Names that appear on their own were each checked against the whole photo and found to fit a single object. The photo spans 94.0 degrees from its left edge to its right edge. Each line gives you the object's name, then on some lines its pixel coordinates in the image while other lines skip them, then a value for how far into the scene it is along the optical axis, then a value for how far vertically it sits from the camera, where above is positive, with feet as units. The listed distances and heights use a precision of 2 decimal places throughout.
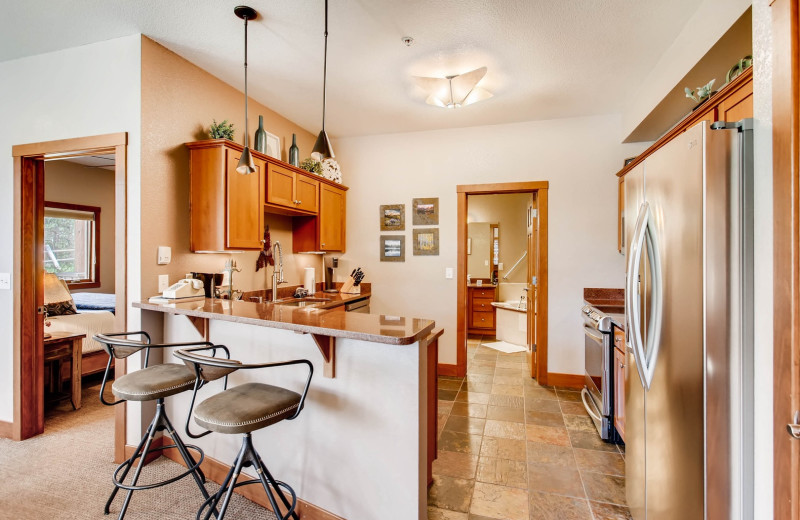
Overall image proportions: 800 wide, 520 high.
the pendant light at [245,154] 7.03 +2.13
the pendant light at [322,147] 7.22 +2.18
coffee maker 15.28 -0.50
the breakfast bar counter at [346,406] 5.16 -2.19
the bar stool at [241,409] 4.78 -2.02
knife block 14.33 -1.09
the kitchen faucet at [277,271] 11.39 -0.36
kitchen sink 11.76 -1.36
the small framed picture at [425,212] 14.02 +1.81
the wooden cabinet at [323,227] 13.07 +1.18
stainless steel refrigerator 4.00 -0.75
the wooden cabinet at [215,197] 8.64 +1.49
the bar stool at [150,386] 5.86 -2.03
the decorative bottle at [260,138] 10.29 +3.37
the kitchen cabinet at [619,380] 8.10 -2.69
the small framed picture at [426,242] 14.06 +0.68
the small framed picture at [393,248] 14.43 +0.46
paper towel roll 13.65 -0.78
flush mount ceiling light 9.32 +4.50
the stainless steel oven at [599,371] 8.67 -2.84
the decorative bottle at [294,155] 12.06 +3.39
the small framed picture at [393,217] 14.38 +1.66
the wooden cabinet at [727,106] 5.11 +2.42
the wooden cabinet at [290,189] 10.37 +2.14
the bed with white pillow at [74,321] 11.64 -1.96
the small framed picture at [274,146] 11.64 +3.63
